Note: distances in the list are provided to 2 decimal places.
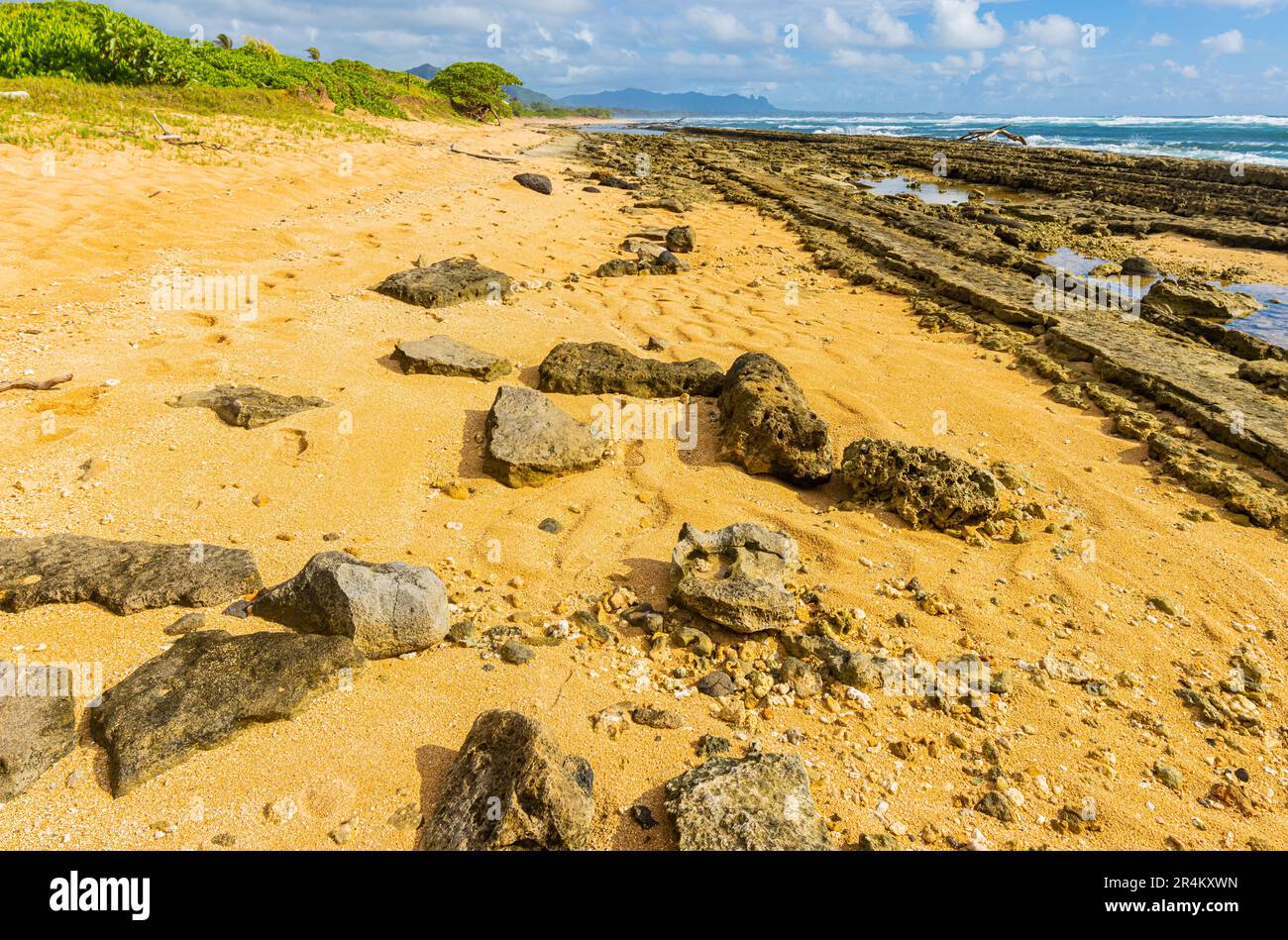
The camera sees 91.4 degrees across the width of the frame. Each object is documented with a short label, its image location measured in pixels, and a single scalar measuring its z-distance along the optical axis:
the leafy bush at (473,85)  41.59
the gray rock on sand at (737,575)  3.29
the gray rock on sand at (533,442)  4.53
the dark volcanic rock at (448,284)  7.53
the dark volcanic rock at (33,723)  2.24
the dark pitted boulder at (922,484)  4.36
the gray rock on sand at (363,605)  2.94
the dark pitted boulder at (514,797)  2.18
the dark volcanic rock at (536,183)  17.06
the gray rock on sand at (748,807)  2.25
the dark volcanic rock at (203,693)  2.36
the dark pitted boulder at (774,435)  4.84
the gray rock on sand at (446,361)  5.88
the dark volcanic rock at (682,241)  12.20
